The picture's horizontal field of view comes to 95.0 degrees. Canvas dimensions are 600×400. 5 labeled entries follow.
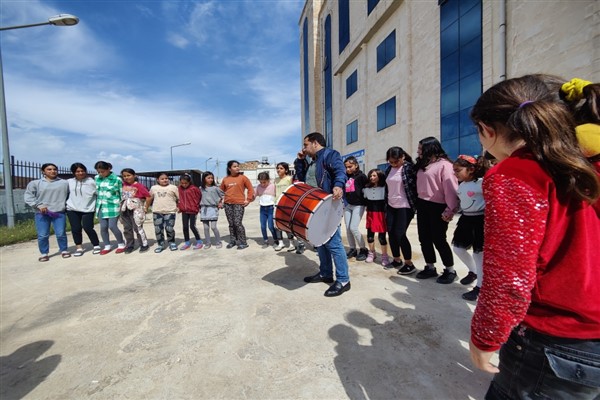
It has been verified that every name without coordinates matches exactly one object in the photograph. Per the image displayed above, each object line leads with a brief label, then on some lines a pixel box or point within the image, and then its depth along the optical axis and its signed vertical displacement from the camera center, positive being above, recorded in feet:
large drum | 9.54 -0.88
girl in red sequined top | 2.62 -0.68
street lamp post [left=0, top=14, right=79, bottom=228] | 26.94 +3.49
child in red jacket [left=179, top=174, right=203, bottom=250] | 19.40 -0.81
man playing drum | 10.70 +0.19
